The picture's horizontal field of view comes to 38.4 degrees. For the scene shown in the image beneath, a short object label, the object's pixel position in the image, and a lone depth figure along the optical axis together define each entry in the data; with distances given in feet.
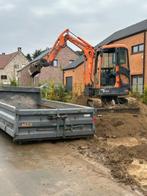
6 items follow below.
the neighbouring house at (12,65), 148.54
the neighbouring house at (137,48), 53.68
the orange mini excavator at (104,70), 30.66
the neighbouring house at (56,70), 100.97
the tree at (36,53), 190.79
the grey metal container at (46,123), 18.45
